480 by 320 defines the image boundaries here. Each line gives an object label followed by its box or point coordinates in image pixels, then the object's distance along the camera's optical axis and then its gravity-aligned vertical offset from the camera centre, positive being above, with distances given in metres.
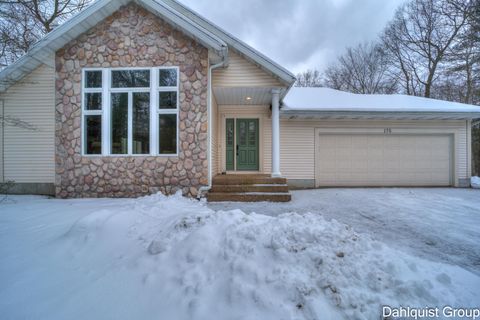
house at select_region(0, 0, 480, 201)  5.41 +1.66
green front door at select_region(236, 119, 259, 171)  7.91 +0.60
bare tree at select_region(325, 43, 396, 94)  16.64 +7.59
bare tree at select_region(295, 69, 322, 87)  19.38 +7.77
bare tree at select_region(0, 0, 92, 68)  8.46 +6.23
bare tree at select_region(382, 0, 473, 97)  12.28 +8.15
